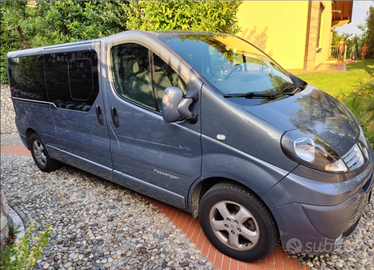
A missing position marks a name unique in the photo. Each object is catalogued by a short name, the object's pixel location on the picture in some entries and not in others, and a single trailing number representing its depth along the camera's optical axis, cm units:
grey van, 220
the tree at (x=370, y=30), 2031
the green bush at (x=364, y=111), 418
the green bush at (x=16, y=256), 196
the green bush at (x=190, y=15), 530
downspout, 1096
